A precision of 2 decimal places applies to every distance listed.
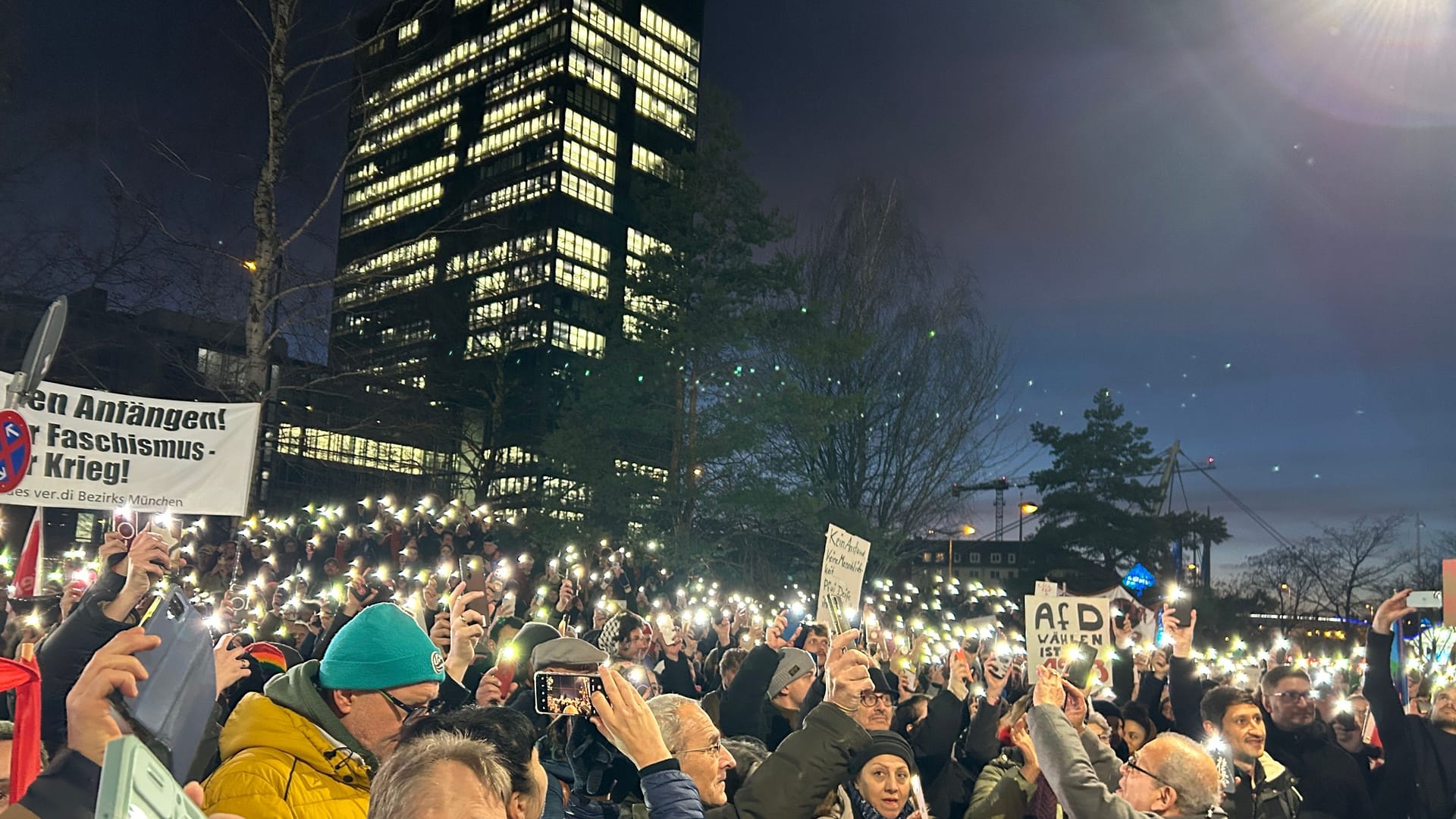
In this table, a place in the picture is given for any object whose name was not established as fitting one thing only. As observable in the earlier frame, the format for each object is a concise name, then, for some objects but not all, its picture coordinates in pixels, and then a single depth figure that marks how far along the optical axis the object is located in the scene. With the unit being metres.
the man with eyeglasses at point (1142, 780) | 3.68
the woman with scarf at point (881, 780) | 4.03
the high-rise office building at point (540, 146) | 49.00
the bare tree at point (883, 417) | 25.72
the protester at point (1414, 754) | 5.42
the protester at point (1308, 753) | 5.39
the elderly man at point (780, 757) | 3.45
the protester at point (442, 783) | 1.95
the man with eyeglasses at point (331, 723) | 2.57
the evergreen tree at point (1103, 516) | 45.06
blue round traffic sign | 6.38
